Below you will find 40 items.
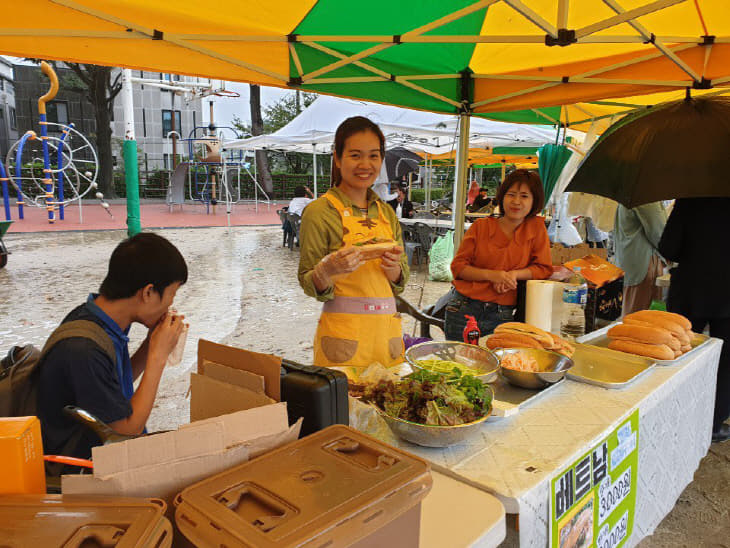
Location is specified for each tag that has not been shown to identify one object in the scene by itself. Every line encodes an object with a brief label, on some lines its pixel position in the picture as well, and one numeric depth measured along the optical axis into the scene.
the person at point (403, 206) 12.47
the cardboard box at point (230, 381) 1.16
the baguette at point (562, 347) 2.18
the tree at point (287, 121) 33.88
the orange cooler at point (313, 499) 0.72
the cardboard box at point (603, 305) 3.25
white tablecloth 1.35
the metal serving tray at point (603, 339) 2.62
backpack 1.54
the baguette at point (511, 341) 2.17
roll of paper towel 2.55
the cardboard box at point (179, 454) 0.81
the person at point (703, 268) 3.04
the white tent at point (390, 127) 7.91
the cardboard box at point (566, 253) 4.18
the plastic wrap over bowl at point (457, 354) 1.94
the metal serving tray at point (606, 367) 2.04
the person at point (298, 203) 10.97
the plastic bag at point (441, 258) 8.29
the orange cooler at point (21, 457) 0.83
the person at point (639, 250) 4.58
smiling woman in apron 2.26
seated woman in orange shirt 2.96
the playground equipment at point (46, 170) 13.27
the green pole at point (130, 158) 9.58
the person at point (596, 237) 10.22
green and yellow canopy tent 2.49
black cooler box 1.17
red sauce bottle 2.36
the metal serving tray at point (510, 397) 1.63
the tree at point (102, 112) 22.50
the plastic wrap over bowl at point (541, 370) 1.92
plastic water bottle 2.63
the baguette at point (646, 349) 2.26
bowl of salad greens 1.41
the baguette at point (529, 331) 2.18
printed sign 1.44
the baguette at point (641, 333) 2.31
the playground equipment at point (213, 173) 20.24
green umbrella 7.46
